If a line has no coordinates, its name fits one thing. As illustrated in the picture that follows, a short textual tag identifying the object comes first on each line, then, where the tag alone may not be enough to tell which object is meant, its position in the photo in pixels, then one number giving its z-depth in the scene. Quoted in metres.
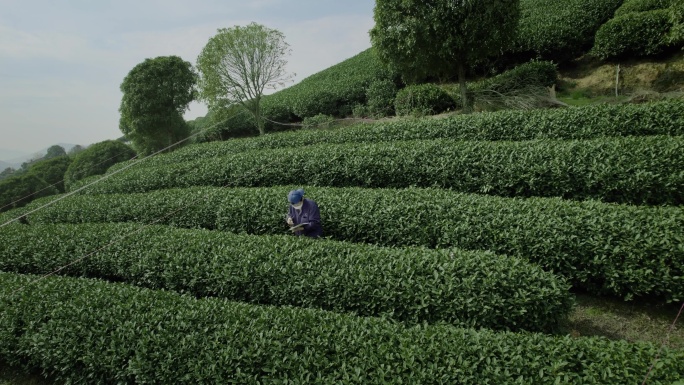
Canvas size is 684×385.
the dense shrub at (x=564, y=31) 15.96
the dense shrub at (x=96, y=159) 21.19
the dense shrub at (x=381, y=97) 18.28
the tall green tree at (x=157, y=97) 20.00
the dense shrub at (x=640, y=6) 14.13
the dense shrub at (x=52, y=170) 21.83
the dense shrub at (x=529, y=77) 14.59
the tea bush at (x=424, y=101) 15.76
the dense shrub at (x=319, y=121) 18.98
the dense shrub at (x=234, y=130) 22.51
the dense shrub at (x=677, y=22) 12.25
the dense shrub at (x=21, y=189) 18.75
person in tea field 7.91
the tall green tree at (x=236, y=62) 17.88
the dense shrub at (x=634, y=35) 13.21
